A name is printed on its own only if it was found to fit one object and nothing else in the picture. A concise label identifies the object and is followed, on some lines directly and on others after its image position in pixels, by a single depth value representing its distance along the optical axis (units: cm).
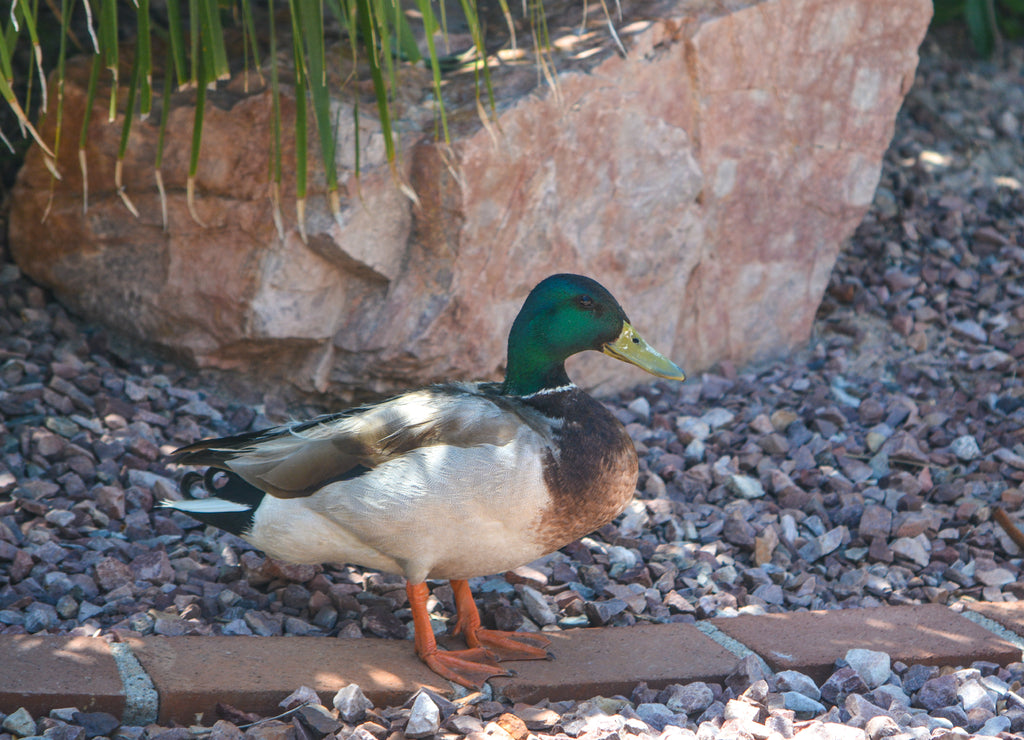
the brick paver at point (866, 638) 464
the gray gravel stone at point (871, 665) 452
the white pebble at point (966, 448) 662
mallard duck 446
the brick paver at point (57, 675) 391
